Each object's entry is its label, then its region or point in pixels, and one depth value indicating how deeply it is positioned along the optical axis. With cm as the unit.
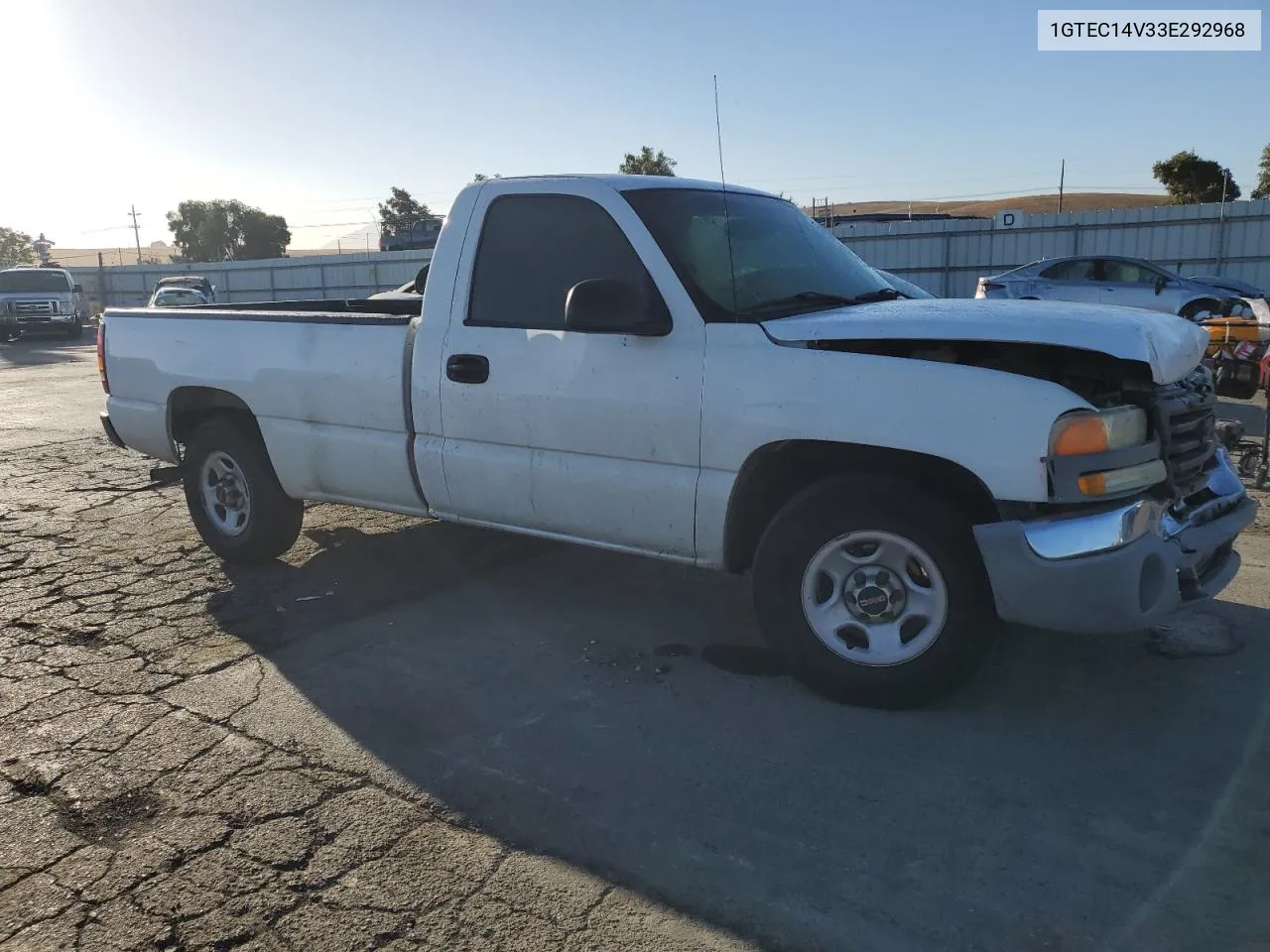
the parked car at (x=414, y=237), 3743
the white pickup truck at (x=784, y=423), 337
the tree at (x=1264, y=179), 3931
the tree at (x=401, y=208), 5654
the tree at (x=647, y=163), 4325
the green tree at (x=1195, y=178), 3775
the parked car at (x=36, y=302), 2689
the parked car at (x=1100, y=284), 1625
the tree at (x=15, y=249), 6831
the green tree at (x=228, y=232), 6781
